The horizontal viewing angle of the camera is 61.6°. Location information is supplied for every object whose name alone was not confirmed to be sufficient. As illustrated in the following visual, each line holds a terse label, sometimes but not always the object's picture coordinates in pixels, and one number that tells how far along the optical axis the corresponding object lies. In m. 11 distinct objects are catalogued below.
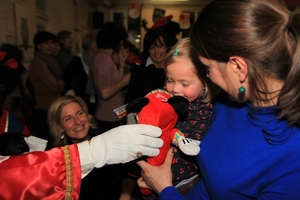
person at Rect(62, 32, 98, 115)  3.00
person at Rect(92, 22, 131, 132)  2.41
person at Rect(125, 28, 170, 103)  2.08
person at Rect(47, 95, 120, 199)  1.95
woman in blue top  0.71
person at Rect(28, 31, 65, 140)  2.77
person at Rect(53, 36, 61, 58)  3.22
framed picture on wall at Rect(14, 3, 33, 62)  3.66
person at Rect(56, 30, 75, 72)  3.93
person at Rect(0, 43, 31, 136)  1.52
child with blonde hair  1.25
